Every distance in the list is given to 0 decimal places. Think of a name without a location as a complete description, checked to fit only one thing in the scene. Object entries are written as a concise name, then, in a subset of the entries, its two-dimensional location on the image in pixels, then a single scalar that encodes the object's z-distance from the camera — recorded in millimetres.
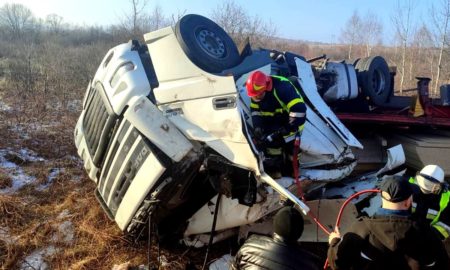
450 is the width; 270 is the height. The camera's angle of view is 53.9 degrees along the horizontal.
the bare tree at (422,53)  20078
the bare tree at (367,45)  32162
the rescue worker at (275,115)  3424
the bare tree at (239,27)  18344
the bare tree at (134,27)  17938
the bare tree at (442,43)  16453
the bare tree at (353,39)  33031
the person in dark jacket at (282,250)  1963
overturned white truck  3215
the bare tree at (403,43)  20655
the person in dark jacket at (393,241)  1957
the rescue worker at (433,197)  2775
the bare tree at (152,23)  20628
